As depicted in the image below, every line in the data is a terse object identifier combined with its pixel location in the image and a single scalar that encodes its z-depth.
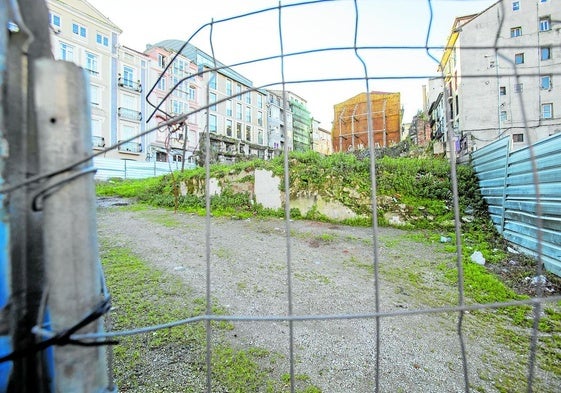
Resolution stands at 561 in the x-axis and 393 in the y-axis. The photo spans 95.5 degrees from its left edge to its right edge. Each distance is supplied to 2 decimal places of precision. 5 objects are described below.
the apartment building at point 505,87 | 15.73
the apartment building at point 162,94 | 21.84
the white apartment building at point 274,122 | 30.02
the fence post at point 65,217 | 0.50
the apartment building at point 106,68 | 17.48
